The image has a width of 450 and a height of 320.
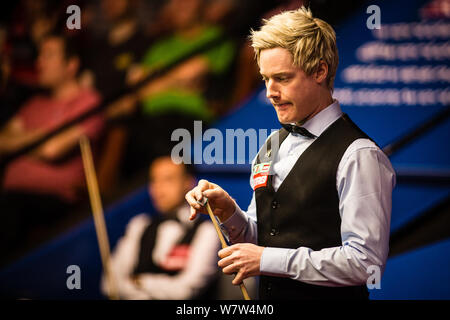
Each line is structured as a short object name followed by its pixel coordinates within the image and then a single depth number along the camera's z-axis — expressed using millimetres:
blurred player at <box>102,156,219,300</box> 6105
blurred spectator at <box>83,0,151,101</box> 7070
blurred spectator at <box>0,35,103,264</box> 7156
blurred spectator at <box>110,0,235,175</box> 6828
